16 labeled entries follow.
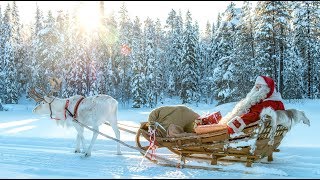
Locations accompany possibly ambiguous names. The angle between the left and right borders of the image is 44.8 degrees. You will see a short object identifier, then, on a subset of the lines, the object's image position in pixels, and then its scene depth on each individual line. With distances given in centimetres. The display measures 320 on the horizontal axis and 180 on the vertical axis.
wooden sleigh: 703
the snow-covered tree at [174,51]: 5531
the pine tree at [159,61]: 5450
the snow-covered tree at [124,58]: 5006
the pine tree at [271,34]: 3231
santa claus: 720
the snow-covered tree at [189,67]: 4538
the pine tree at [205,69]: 5338
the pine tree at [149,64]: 4569
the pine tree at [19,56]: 5631
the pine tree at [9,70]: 5103
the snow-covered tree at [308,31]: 3938
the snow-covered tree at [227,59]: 3247
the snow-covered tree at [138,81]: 4459
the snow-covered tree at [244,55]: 3350
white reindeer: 902
